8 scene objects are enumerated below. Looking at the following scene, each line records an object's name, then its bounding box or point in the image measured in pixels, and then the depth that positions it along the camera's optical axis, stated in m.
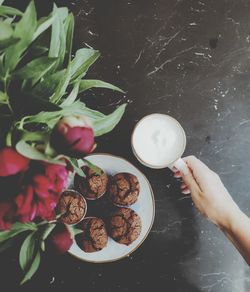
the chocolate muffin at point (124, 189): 0.97
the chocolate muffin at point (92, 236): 0.96
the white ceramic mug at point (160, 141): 0.98
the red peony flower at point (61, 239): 0.57
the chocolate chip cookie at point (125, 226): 0.97
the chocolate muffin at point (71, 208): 0.96
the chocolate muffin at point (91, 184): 0.97
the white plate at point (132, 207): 0.98
